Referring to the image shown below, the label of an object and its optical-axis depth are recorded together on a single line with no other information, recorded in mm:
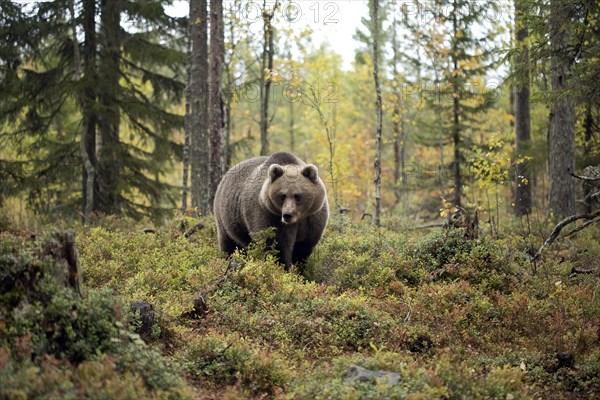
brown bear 10594
